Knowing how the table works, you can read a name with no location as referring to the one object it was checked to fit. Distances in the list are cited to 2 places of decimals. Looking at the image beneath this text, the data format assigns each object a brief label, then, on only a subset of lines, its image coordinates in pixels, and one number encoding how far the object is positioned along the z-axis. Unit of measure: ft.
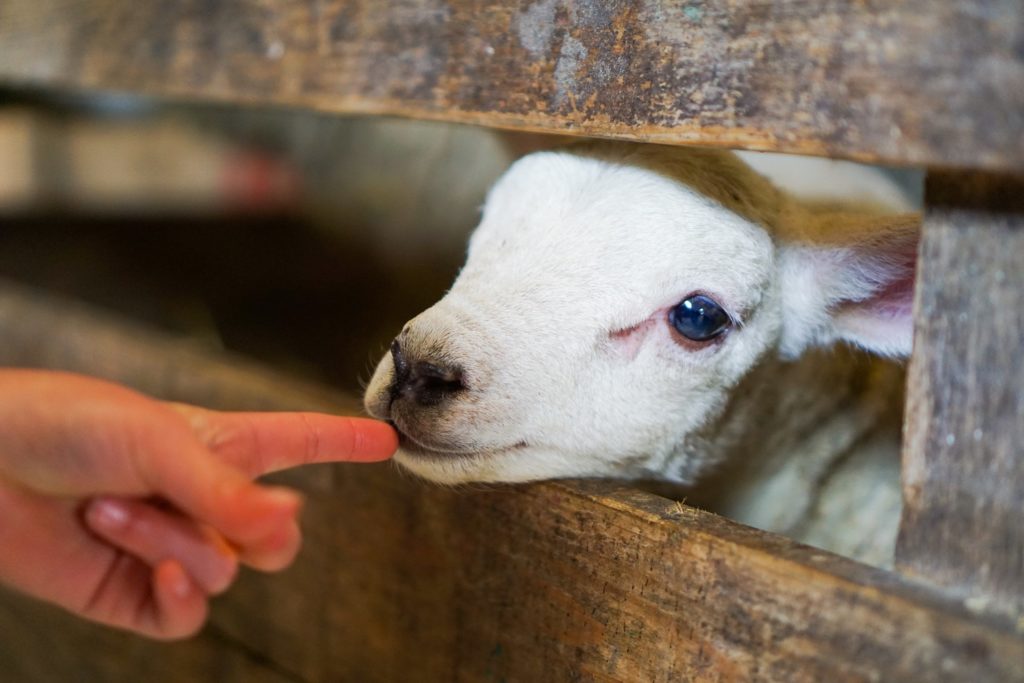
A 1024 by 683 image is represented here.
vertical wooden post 1.04
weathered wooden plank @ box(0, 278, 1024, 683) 1.07
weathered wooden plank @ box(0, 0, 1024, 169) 1.02
